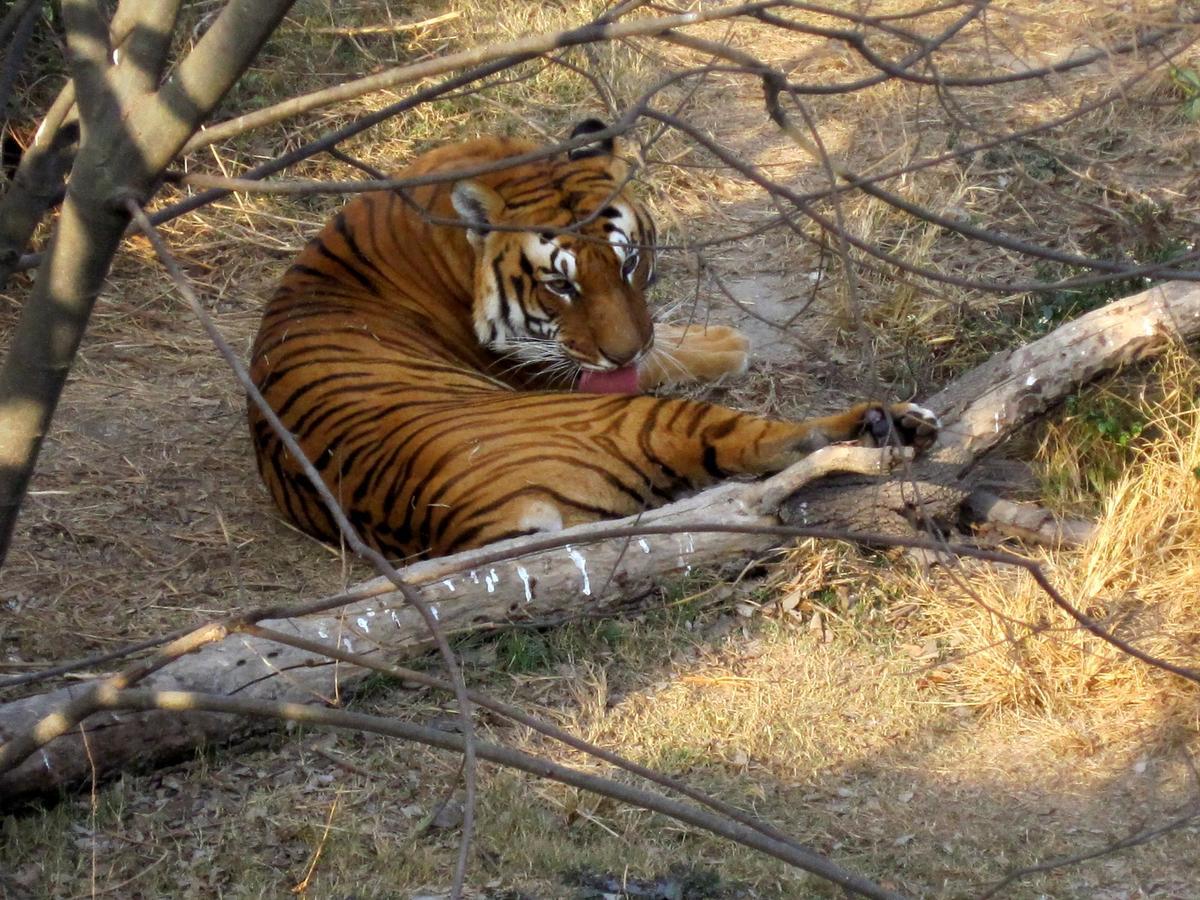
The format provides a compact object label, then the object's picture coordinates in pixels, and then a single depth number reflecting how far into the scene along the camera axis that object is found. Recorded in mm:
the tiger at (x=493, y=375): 7895
